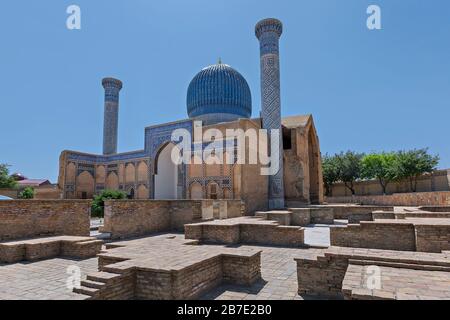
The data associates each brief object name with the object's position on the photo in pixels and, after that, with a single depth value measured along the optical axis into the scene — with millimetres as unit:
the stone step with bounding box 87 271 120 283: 3460
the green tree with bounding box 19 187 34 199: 22750
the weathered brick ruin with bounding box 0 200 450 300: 3463
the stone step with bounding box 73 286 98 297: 3336
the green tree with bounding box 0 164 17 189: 23947
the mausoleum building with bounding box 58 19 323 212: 17547
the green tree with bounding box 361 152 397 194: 26314
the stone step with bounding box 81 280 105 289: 3418
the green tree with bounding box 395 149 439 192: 24875
